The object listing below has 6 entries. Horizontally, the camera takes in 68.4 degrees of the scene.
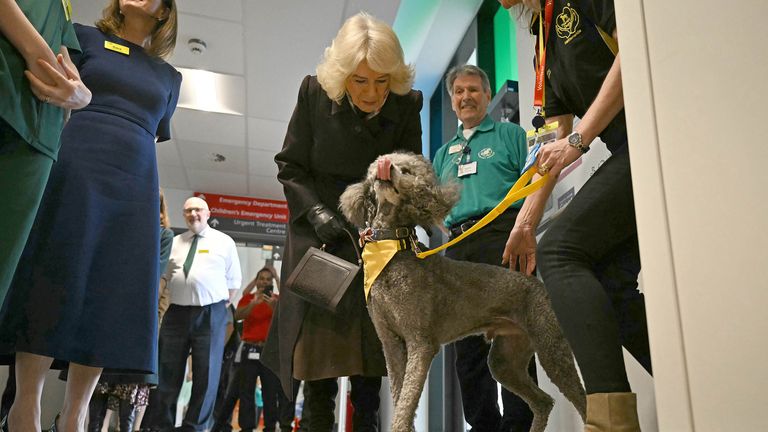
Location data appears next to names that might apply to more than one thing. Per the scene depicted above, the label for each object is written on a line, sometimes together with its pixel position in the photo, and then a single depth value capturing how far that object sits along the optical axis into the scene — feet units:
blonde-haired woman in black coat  5.78
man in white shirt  12.48
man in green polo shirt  6.98
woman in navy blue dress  5.06
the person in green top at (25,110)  3.87
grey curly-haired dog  4.90
